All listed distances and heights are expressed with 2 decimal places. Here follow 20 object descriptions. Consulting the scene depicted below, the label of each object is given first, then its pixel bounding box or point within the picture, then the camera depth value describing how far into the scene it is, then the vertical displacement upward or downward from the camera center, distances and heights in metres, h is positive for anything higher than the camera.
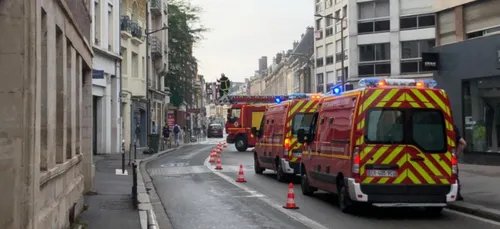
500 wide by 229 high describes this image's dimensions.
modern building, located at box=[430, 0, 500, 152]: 20.77 +2.16
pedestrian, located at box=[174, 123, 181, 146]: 47.82 -0.09
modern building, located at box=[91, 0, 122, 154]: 30.33 +2.84
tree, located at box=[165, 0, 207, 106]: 58.34 +7.74
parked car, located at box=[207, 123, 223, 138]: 80.88 +0.13
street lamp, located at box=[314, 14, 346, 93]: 63.34 +7.38
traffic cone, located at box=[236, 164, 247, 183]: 18.56 -1.35
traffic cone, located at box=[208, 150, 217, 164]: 28.13 -1.16
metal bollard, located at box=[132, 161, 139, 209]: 12.50 -1.17
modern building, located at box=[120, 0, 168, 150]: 38.09 +4.63
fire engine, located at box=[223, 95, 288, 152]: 38.88 +0.60
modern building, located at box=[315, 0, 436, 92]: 49.91 +7.57
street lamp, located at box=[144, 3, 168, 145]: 41.84 +3.09
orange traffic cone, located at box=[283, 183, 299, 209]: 12.53 -1.37
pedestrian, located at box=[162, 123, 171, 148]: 43.59 -0.18
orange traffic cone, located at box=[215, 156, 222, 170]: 23.84 -1.28
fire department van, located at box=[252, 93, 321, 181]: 18.02 +0.02
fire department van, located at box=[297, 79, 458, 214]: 11.08 -0.29
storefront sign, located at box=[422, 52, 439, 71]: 23.50 +2.60
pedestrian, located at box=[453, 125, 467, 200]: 13.35 -0.27
